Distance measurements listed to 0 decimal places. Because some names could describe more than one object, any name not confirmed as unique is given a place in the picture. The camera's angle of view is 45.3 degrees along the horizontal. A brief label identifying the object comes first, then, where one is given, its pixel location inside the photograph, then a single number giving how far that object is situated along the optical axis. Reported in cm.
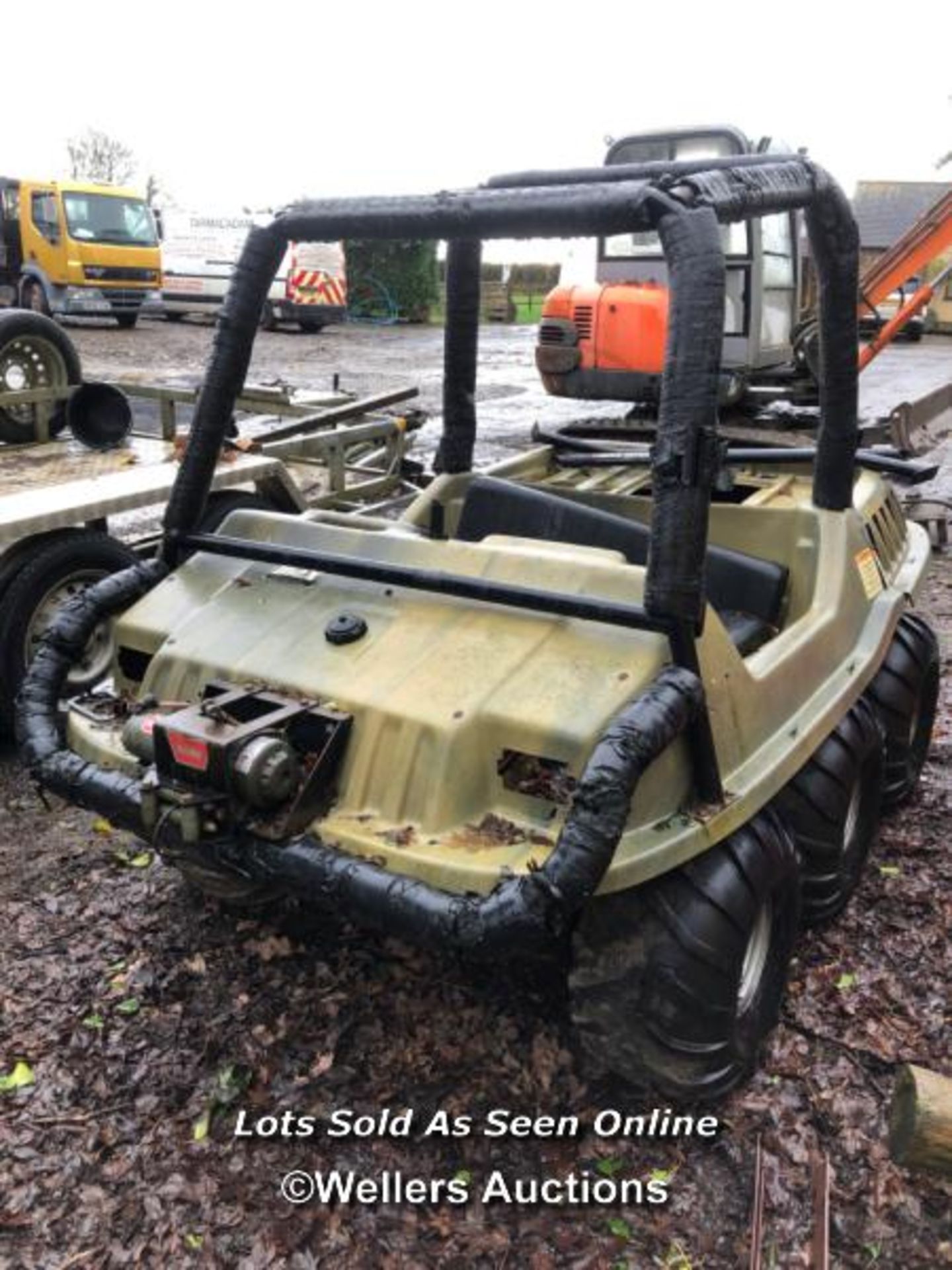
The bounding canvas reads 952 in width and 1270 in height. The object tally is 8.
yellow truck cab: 1964
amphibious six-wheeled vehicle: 227
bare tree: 4744
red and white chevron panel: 2214
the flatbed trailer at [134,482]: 443
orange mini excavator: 845
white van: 2302
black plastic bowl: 607
